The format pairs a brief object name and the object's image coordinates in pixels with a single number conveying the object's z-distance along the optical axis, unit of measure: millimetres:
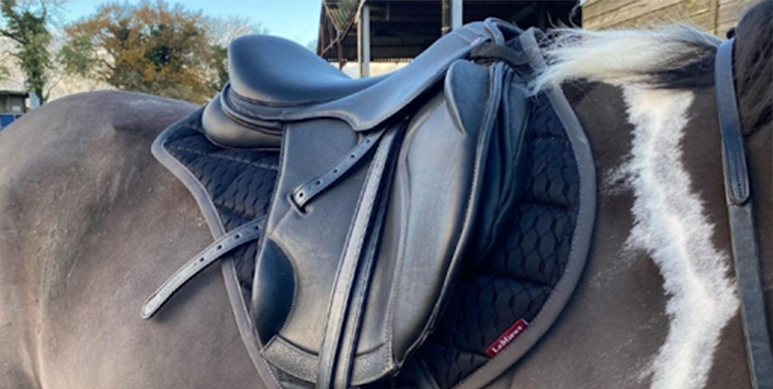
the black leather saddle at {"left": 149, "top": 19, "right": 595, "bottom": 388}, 671
